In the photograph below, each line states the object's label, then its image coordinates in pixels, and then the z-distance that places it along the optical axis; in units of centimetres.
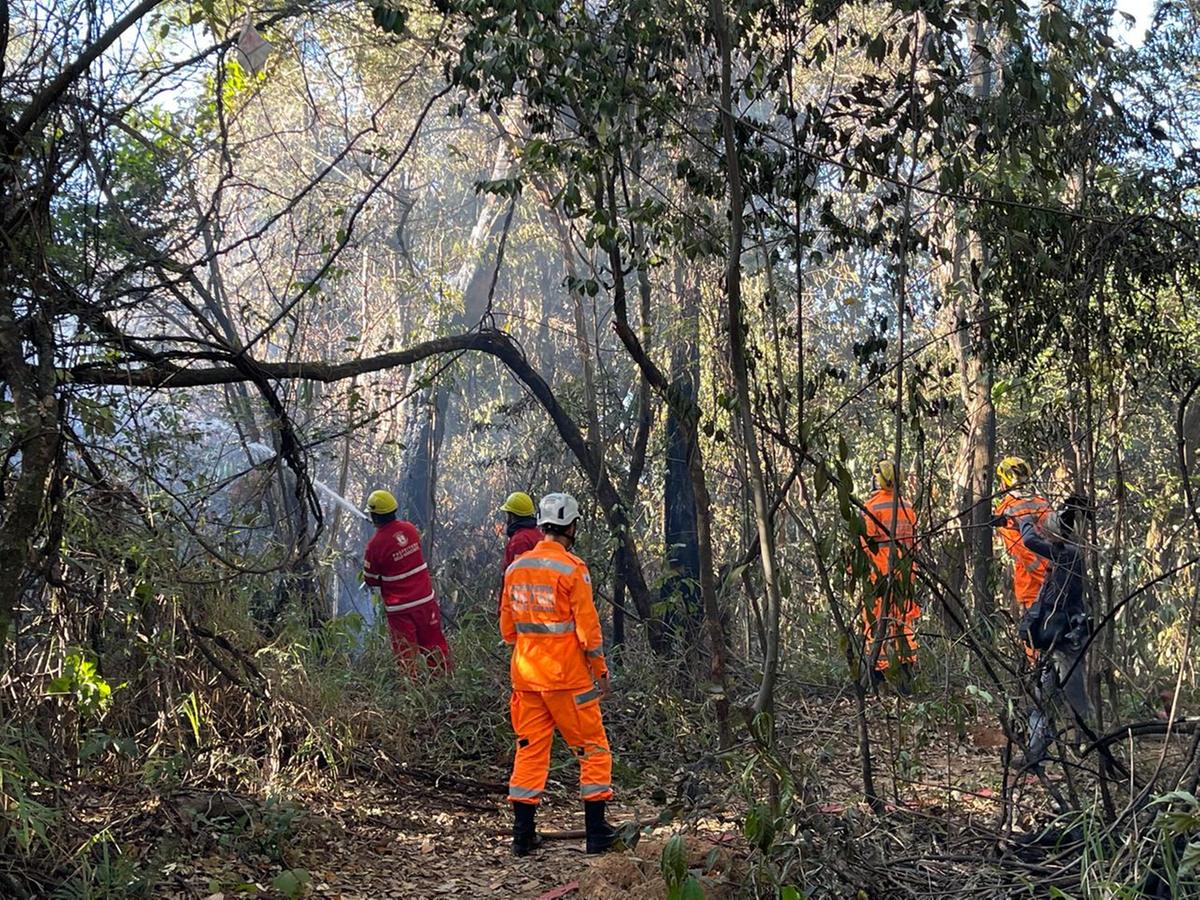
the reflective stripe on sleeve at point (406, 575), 972
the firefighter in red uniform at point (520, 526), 864
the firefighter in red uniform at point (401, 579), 969
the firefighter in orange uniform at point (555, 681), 630
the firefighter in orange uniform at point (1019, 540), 630
